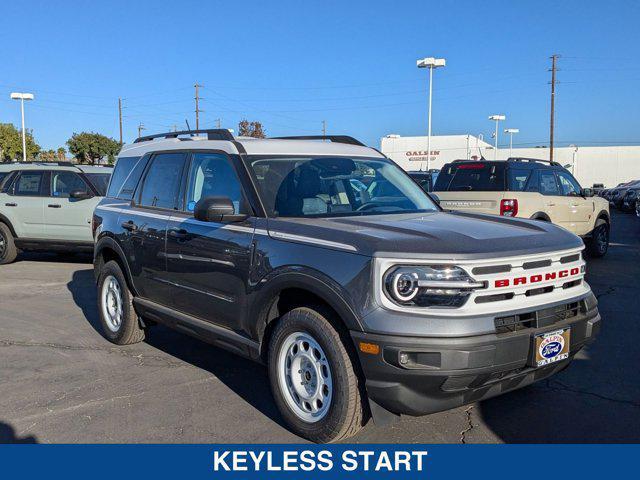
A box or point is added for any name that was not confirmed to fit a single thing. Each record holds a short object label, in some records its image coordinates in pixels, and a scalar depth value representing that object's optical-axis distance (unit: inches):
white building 2450.8
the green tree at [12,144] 1993.1
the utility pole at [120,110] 2348.7
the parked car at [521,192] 409.9
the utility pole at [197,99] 2222.7
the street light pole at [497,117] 1745.8
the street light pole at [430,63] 1083.9
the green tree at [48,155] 2112.9
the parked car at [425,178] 690.2
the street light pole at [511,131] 2208.4
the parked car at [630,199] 1048.0
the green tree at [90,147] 2217.0
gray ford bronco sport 131.3
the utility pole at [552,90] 1854.1
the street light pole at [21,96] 1342.3
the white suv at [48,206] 444.1
